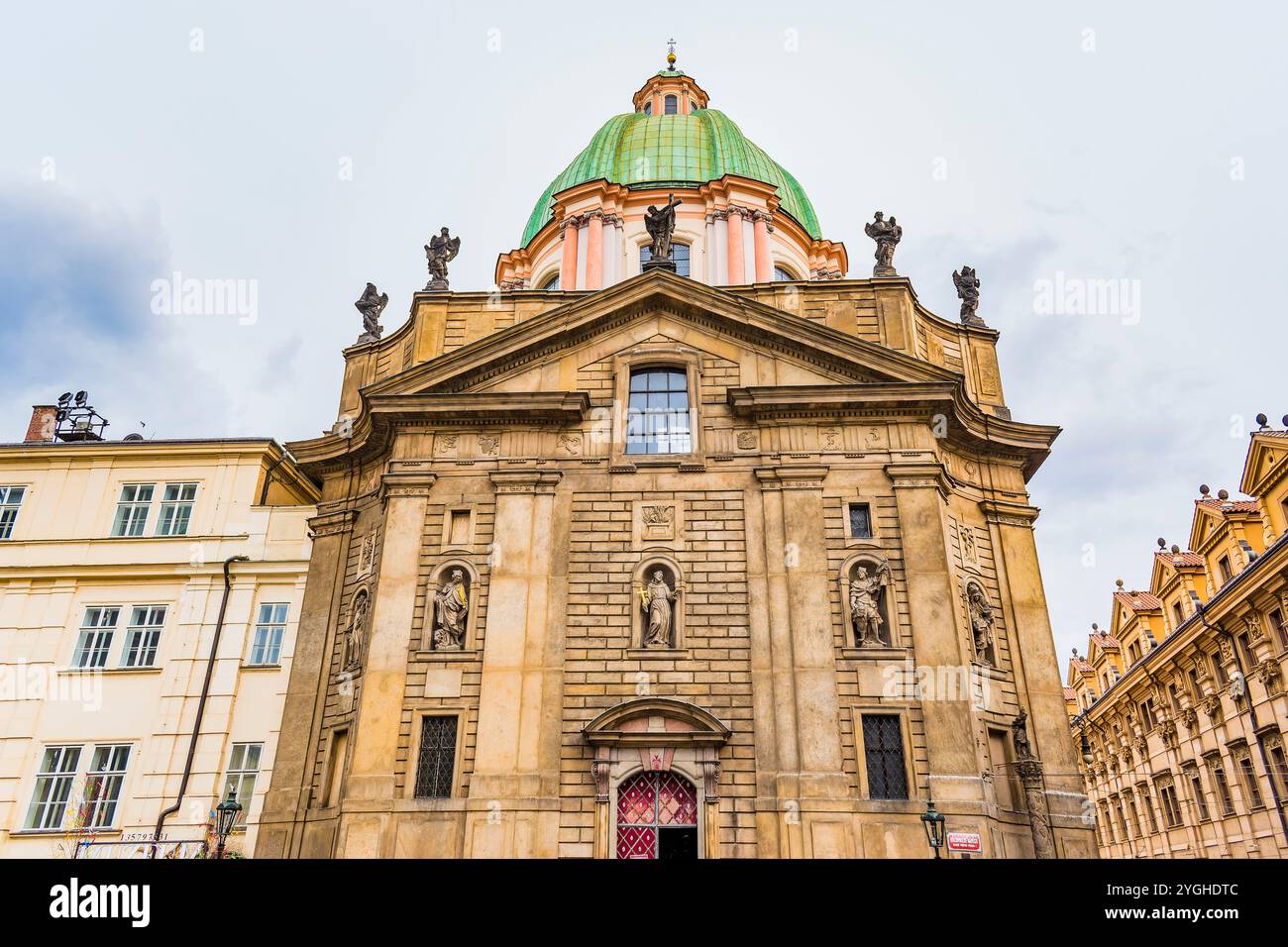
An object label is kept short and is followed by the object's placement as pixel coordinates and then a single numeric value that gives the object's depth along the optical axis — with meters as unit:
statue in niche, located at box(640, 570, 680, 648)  23.11
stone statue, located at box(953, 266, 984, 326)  30.05
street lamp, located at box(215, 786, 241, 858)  19.98
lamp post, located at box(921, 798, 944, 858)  18.23
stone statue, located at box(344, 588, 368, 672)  24.56
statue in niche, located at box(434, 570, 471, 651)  23.47
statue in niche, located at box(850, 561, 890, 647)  22.95
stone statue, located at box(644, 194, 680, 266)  27.91
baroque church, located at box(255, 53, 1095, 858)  21.48
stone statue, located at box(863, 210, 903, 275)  28.52
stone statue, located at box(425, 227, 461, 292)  29.27
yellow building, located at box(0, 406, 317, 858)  25.64
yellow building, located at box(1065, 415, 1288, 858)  34.66
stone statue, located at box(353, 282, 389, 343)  30.08
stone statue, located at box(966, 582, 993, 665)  24.09
